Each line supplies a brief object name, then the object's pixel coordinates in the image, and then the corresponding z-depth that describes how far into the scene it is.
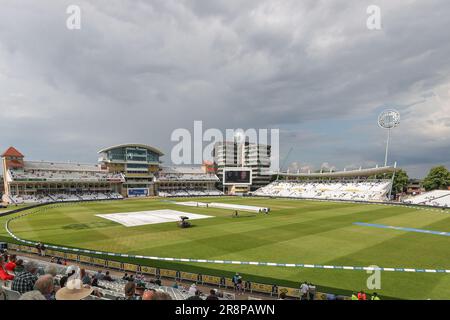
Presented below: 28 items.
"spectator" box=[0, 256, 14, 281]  8.67
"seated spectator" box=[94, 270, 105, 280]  12.89
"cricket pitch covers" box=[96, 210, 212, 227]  34.86
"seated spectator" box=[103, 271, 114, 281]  13.10
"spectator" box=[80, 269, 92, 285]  10.48
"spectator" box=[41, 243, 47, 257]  19.85
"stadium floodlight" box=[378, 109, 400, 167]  74.56
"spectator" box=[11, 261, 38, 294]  6.52
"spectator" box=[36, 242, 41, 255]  20.19
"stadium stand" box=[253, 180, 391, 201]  74.00
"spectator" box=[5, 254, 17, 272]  10.46
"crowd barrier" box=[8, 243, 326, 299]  13.34
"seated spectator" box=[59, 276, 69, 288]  8.20
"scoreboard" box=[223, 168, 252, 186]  96.79
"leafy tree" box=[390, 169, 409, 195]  82.93
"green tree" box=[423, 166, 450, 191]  78.44
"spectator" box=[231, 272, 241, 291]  13.88
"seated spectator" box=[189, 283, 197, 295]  11.38
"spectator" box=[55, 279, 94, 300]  6.34
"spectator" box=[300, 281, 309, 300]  12.18
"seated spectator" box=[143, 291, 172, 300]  5.14
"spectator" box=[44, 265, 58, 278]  9.19
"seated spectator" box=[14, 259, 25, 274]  10.79
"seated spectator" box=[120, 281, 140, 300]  6.72
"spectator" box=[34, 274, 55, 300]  5.88
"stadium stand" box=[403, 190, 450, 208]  58.58
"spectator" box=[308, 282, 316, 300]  12.20
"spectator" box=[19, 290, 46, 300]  4.79
